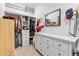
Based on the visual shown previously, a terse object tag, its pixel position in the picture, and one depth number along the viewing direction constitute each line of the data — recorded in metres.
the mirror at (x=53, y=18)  1.45
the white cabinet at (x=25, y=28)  1.53
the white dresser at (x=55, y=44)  1.29
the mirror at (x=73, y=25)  1.31
